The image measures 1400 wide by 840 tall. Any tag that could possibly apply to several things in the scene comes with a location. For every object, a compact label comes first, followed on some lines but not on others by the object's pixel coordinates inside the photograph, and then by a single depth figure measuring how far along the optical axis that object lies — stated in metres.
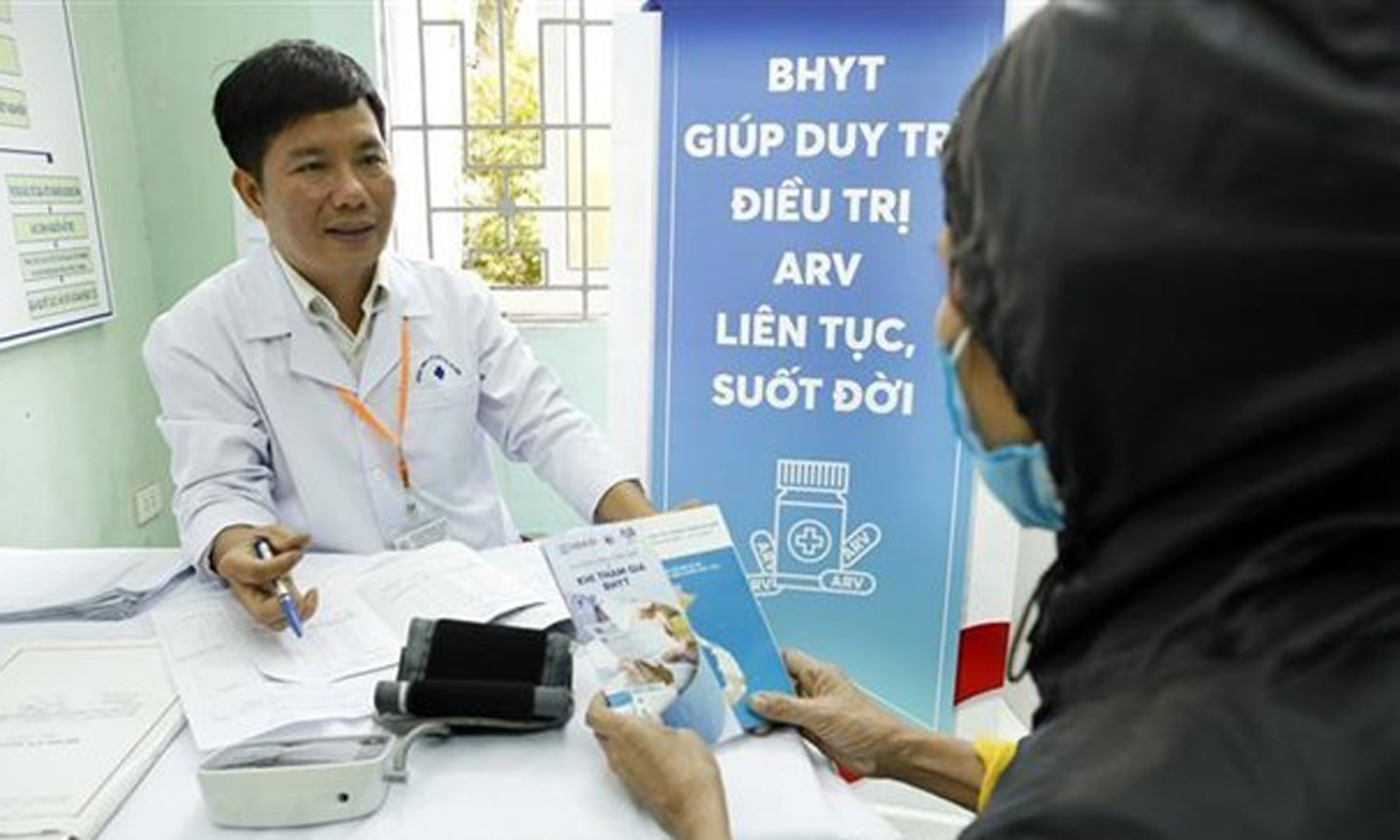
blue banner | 1.86
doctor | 1.45
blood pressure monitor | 0.82
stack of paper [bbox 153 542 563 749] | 0.99
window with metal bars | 2.60
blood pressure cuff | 0.95
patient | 0.44
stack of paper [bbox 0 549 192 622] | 1.19
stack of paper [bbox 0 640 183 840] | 0.83
